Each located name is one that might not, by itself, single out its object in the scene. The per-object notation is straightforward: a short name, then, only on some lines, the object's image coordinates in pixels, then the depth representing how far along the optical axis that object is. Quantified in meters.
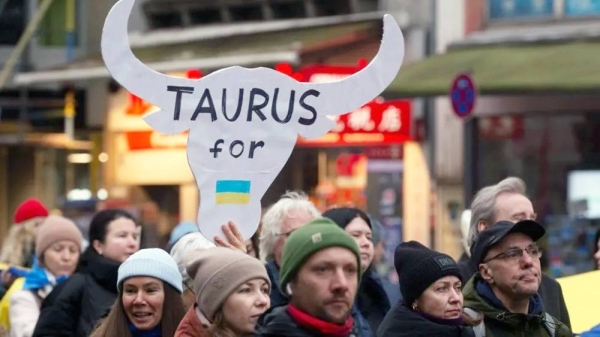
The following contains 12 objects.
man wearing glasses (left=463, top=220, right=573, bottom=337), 9.96
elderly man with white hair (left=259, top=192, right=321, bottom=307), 12.41
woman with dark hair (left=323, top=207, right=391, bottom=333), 12.93
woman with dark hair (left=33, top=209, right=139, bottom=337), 12.89
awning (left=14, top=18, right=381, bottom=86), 31.78
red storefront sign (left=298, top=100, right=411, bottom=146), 30.58
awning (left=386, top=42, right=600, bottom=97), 26.06
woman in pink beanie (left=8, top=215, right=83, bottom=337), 14.95
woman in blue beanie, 10.63
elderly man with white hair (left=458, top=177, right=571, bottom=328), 11.46
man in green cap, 7.87
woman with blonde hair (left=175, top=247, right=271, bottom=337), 8.97
